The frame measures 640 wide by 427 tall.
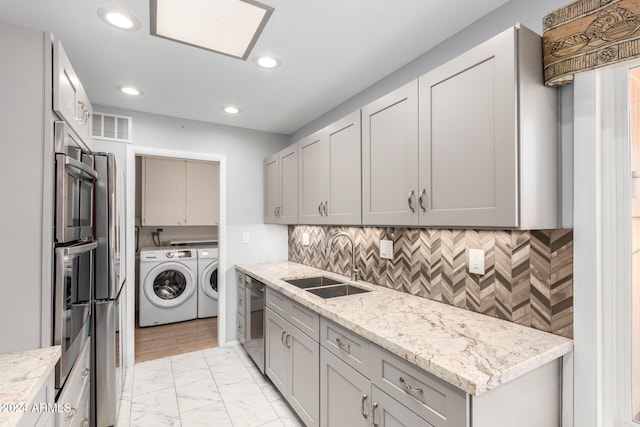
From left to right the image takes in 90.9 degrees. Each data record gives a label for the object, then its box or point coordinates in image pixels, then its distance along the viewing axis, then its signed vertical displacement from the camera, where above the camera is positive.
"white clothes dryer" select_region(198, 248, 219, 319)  4.40 -0.91
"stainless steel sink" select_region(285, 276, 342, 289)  2.66 -0.56
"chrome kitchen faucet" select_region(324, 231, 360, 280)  2.47 -0.33
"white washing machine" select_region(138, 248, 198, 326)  4.03 -0.92
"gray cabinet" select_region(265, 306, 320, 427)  1.88 -1.01
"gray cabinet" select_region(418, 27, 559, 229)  1.21 +0.33
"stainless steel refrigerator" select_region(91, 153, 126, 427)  1.86 -0.48
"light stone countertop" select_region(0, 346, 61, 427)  0.90 -0.53
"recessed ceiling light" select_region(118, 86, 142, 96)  2.43 +1.00
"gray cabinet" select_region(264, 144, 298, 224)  2.93 +0.30
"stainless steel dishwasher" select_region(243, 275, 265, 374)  2.69 -0.93
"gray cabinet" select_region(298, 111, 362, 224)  2.10 +0.32
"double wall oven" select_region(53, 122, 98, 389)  1.28 -0.14
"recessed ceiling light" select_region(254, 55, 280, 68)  1.99 +1.01
